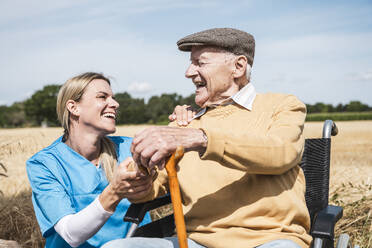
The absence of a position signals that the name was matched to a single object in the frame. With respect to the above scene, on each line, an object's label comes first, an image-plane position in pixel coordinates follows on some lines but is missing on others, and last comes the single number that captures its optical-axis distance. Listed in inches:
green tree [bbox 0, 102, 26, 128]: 2847.0
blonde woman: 93.9
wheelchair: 88.4
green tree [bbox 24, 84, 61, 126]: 3068.4
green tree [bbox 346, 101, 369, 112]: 1724.9
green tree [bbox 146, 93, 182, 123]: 1705.2
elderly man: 70.7
